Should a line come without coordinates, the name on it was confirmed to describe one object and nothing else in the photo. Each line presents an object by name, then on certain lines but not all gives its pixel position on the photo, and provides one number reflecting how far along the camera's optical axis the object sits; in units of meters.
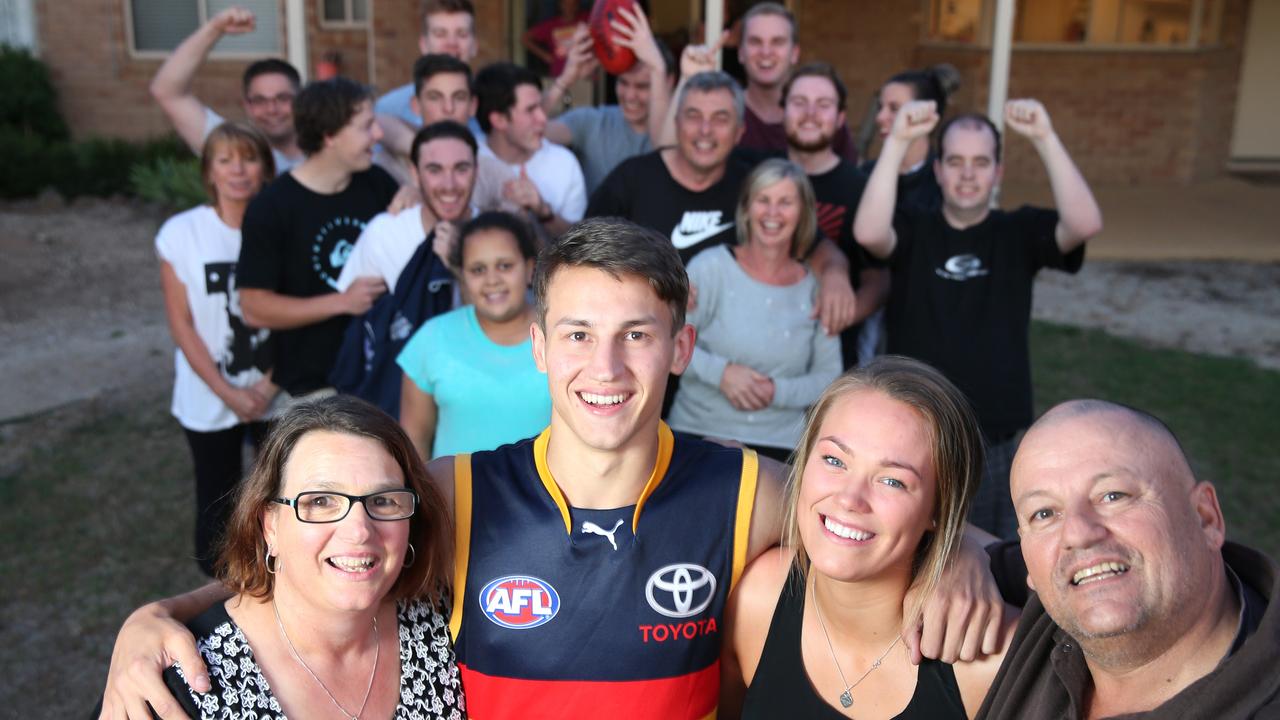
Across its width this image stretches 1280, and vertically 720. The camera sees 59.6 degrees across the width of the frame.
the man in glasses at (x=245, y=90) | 5.17
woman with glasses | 2.13
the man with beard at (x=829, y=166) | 4.59
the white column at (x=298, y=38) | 7.93
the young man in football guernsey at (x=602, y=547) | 2.24
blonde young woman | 2.15
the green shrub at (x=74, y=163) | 13.34
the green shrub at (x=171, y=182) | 12.58
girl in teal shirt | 3.46
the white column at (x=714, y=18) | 8.37
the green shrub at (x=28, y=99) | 13.46
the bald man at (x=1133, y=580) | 1.75
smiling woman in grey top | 4.08
